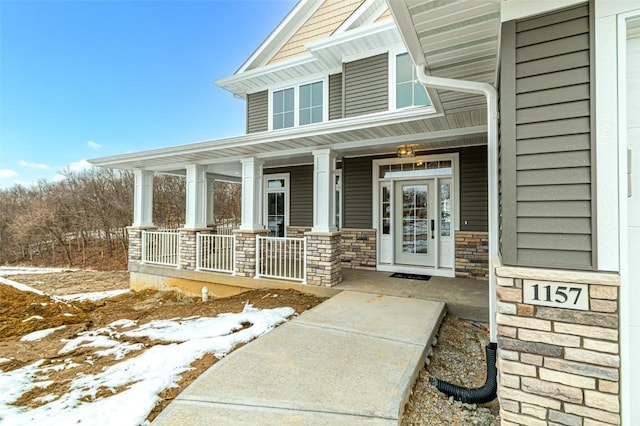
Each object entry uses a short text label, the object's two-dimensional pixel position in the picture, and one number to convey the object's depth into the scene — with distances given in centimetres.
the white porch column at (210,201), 886
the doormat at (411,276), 559
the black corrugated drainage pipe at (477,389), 230
